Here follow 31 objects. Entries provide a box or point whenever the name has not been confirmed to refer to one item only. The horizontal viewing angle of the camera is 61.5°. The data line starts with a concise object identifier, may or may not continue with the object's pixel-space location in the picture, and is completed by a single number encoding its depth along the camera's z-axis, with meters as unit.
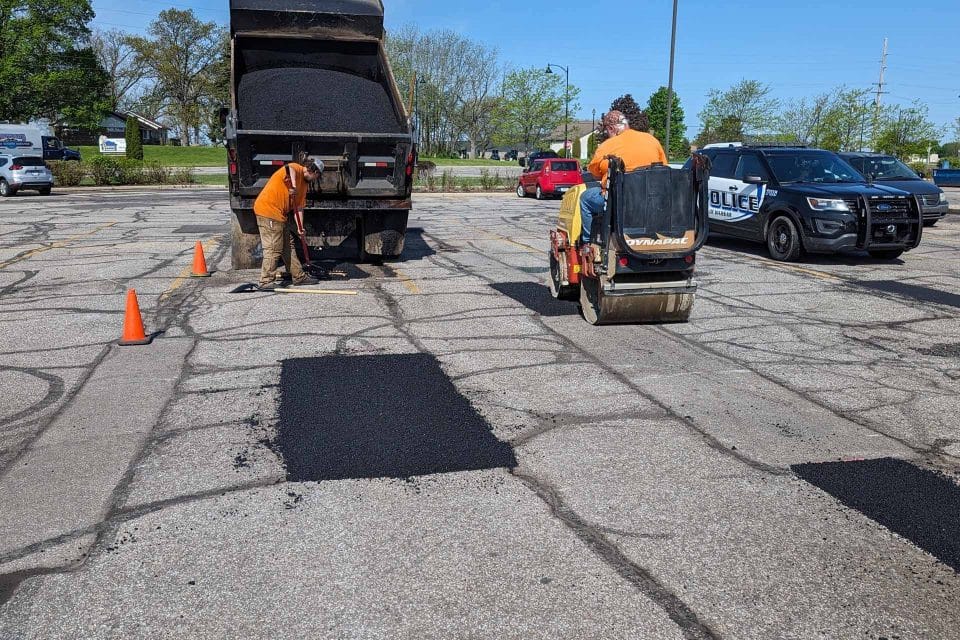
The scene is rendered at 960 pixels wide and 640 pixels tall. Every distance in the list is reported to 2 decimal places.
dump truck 9.96
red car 29.50
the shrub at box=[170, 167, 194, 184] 36.91
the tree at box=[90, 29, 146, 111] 75.75
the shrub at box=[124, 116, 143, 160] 51.50
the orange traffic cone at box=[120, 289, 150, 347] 7.05
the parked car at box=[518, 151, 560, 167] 40.38
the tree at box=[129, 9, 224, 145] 71.69
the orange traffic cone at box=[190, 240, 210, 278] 10.69
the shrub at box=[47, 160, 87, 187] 34.98
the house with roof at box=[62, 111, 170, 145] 86.69
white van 47.94
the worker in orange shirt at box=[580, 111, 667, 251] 7.16
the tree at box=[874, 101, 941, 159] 50.69
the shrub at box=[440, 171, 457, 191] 34.62
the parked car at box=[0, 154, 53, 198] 28.30
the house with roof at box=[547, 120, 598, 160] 111.95
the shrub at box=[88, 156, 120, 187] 35.84
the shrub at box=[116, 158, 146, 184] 36.12
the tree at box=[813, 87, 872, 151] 50.62
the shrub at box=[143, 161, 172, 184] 36.66
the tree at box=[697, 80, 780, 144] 58.28
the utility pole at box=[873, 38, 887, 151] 51.19
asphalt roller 7.03
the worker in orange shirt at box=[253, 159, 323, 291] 9.34
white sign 73.38
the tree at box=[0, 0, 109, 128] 58.66
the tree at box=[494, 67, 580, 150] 81.25
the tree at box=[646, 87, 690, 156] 102.50
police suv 11.63
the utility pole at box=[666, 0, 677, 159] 30.23
